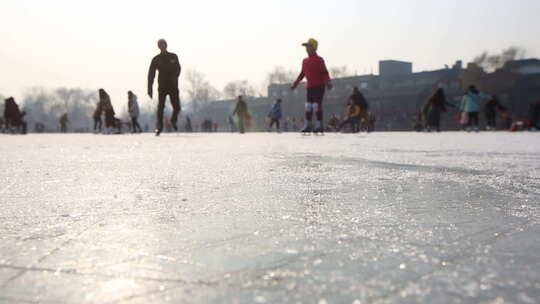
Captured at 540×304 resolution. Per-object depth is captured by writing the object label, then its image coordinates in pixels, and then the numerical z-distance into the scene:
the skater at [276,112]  19.30
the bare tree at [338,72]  91.38
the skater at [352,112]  15.07
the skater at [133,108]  18.10
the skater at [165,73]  9.51
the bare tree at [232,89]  99.81
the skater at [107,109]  16.89
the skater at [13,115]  20.56
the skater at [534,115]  22.17
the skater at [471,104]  16.89
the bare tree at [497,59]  57.19
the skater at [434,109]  17.78
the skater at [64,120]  39.78
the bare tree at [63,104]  130.00
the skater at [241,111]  18.52
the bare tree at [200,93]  96.38
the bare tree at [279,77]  96.00
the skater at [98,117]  19.20
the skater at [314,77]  9.99
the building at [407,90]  55.00
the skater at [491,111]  19.91
